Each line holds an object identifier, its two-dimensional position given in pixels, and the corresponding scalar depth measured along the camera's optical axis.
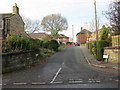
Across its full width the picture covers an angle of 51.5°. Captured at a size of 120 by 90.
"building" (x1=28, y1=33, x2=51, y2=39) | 55.27
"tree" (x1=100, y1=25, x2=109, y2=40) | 19.02
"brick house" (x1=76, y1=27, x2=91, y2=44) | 89.25
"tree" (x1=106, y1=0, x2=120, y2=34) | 11.85
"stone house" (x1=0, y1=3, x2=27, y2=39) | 21.89
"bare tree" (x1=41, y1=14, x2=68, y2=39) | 43.86
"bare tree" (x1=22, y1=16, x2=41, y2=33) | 42.56
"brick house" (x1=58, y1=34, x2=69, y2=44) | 98.69
